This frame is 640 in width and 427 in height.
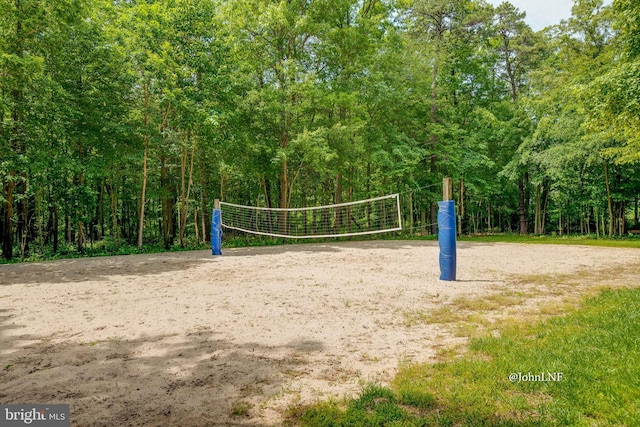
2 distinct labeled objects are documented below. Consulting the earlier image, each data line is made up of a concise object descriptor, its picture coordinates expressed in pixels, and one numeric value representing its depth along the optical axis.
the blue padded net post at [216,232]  11.70
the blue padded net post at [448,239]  6.86
